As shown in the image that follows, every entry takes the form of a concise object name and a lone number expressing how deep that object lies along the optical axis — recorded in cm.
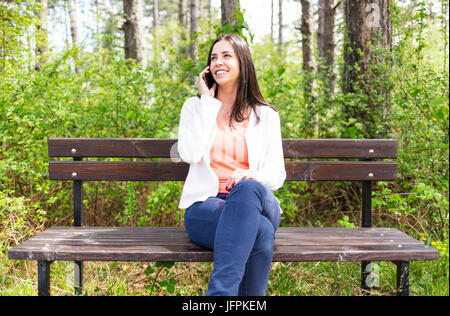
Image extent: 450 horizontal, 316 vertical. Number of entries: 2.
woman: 203
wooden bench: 220
